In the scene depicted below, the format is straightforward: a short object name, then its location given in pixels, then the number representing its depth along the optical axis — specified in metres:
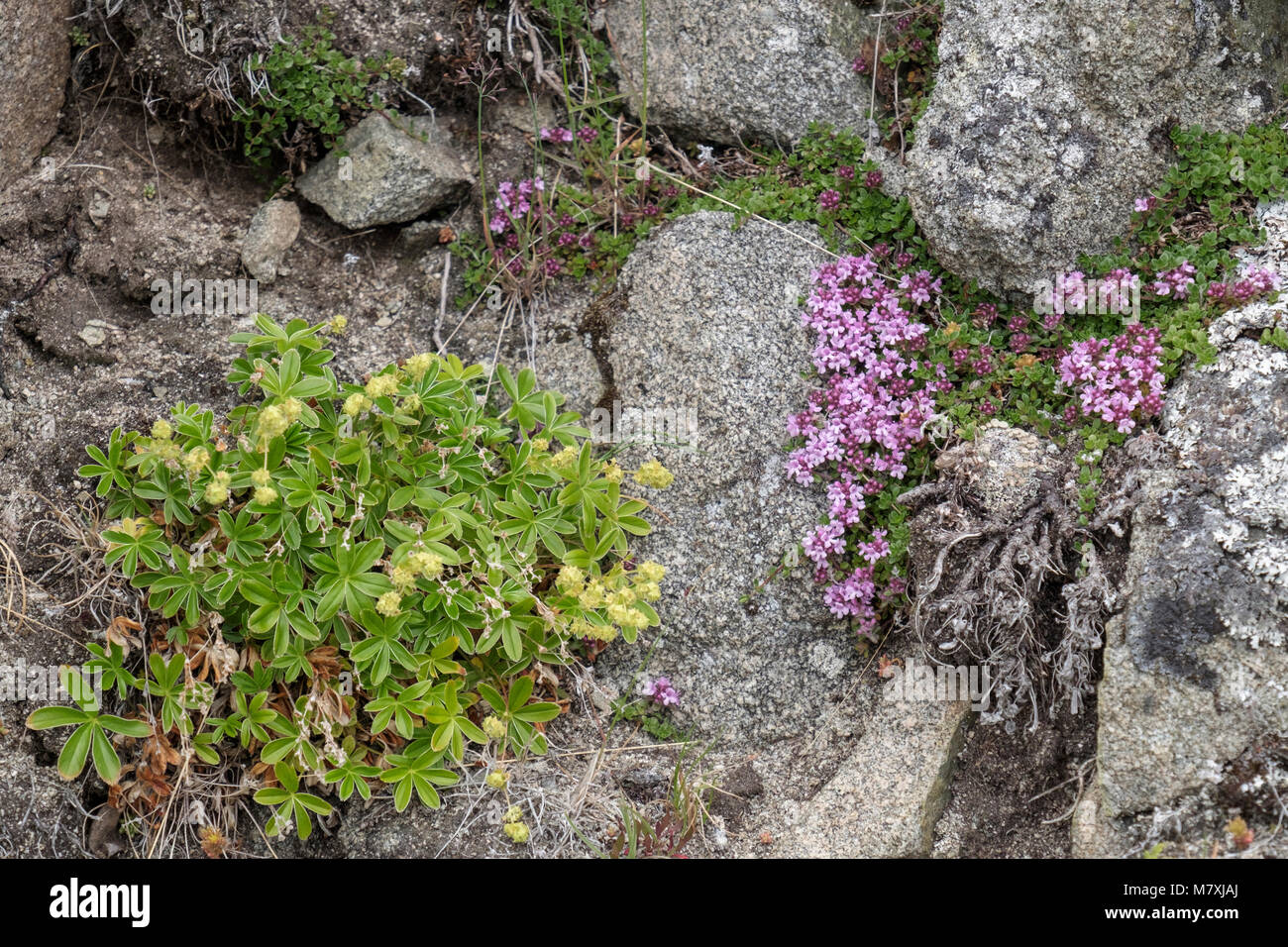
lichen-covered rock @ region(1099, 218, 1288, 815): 3.55
